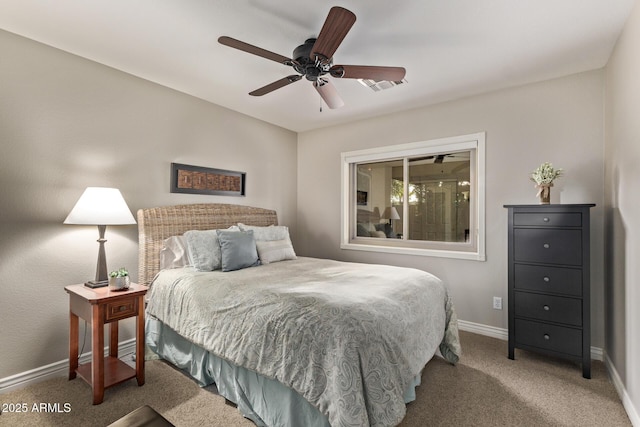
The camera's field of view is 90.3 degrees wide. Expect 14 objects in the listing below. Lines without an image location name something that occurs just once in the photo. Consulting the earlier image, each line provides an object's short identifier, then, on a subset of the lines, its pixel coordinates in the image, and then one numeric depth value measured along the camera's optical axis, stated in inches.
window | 136.2
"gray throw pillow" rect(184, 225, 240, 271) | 110.0
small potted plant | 89.3
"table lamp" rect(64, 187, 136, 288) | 89.4
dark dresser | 96.4
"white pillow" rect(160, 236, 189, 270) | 116.0
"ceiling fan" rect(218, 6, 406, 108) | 65.5
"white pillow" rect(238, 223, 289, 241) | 133.7
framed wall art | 128.5
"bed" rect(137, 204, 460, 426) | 59.9
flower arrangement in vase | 104.9
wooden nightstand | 81.9
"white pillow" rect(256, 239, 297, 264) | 126.2
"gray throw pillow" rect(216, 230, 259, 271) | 112.3
